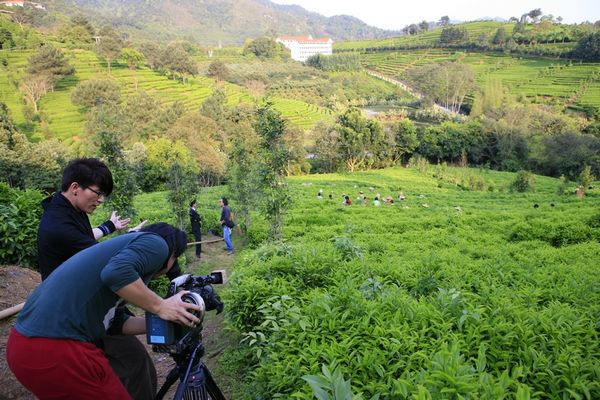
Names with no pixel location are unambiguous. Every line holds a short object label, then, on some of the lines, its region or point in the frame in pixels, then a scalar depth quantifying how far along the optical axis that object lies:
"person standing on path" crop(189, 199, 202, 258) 10.62
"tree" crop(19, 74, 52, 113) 47.42
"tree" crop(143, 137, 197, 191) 31.70
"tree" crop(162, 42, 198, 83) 70.88
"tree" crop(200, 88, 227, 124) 48.44
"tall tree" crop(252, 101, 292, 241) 8.95
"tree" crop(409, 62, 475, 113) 77.00
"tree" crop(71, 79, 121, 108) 47.19
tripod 2.57
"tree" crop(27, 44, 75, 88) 50.06
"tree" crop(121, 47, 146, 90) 65.56
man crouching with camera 2.12
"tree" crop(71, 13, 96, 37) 73.07
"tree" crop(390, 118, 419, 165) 48.78
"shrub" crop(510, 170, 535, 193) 31.38
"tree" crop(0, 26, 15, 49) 58.06
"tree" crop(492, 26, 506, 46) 94.44
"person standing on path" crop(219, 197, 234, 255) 10.69
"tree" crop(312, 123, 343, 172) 46.56
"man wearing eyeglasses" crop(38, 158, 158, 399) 2.77
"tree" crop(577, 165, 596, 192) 29.16
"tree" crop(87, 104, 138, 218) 8.88
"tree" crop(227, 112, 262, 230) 13.61
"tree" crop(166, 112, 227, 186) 35.84
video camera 2.44
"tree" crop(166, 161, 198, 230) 11.98
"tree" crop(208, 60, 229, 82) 79.44
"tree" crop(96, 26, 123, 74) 65.61
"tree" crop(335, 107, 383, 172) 44.59
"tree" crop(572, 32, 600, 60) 71.38
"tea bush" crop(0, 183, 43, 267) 6.11
